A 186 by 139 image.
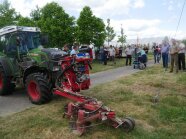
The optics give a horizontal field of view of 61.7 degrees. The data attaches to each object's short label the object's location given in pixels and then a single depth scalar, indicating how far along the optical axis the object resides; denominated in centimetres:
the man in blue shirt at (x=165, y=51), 969
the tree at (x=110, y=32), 2564
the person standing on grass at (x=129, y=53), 1163
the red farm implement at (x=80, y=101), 331
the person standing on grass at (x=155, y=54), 1274
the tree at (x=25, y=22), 1611
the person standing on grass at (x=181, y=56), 855
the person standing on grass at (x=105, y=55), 1240
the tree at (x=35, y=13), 2572
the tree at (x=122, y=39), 2869
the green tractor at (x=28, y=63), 469
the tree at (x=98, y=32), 1351
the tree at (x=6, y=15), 1984
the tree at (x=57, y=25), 1349
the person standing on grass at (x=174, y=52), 830
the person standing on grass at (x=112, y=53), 1346
